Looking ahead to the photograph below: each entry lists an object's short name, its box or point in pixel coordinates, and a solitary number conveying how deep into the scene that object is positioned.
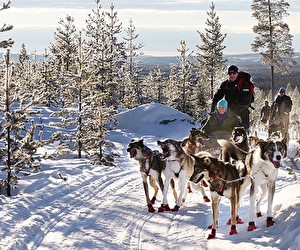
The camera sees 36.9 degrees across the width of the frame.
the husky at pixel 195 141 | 10.23
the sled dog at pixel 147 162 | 9.07
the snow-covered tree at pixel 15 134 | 10.80
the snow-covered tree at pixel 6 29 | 10.37
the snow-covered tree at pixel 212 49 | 46.44
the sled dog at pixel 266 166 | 6.54
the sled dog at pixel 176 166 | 8.73
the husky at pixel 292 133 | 19.94
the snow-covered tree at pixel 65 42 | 48.47
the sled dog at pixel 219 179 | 7.05
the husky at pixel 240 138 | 9.30
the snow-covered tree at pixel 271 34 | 38.62
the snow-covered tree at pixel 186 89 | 45.81
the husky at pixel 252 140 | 8.71
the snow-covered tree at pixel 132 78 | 51.58
